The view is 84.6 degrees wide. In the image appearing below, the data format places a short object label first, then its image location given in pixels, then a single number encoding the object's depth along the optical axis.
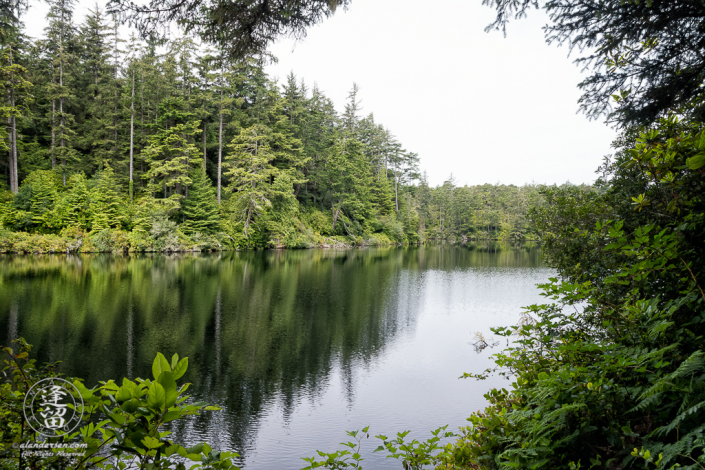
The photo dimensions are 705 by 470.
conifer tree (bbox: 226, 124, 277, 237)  31.73
